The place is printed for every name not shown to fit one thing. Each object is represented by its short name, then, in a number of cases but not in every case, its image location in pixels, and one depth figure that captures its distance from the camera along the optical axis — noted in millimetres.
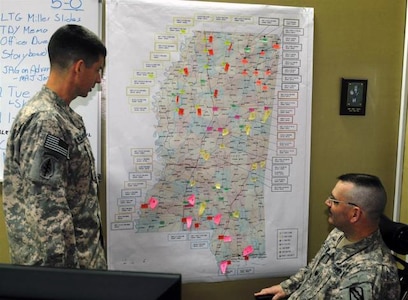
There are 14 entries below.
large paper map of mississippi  2018
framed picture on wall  2252
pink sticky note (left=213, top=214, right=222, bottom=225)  2154
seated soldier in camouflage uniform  1544
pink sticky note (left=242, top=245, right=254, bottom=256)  2203
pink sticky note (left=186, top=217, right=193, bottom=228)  2123
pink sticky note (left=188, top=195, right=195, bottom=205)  2113
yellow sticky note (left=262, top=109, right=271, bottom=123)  2168
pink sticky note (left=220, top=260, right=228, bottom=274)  2189
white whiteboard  1882
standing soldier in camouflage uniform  1393
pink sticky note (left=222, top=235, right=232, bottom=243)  2172
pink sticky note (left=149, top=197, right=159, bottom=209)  2074
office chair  1655
